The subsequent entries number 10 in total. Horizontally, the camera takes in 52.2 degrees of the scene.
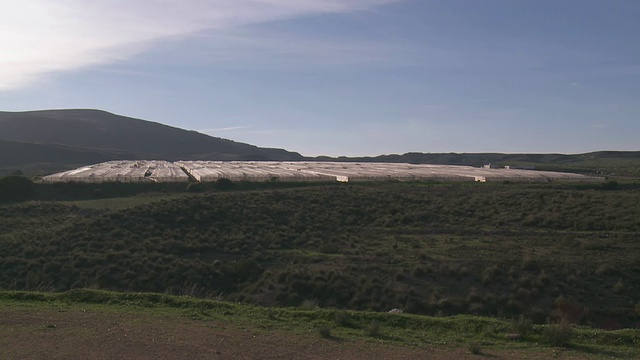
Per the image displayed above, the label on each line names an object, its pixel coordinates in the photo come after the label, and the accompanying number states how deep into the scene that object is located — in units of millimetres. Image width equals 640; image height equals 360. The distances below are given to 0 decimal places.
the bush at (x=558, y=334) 10992
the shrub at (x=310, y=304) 14368
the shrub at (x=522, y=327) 11588
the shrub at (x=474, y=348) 10305
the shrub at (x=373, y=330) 11523
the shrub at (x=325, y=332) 11172
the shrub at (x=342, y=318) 12289
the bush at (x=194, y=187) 47031
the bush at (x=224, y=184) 48569
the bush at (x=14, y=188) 43500
